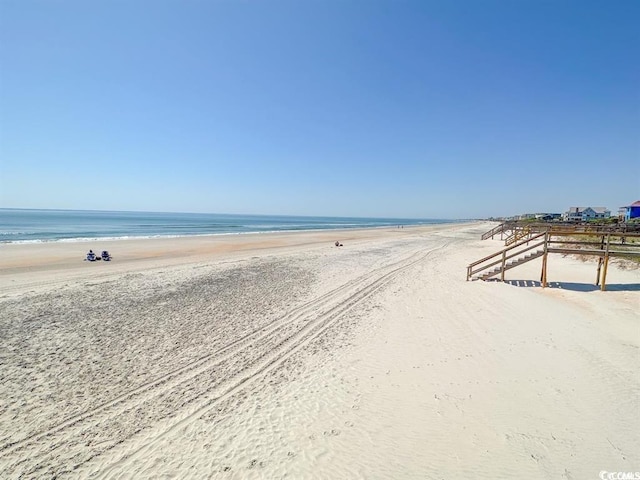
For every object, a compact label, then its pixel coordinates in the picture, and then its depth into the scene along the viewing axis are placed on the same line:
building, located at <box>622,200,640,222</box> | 54.16
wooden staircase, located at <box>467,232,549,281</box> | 12.91
